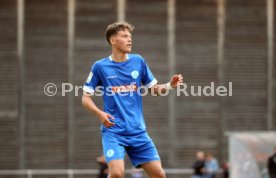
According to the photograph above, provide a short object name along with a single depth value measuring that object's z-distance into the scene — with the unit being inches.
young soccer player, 736.3
